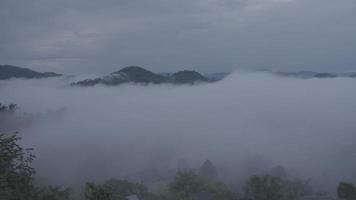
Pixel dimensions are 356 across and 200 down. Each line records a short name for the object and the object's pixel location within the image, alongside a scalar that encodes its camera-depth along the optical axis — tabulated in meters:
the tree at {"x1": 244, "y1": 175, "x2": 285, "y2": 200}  48.00
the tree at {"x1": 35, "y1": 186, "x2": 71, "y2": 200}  17.19
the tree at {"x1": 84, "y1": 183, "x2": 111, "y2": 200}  14.40
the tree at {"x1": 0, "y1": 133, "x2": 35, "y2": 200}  14.98
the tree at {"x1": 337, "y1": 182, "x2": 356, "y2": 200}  49.06
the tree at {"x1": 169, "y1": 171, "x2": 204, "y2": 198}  56.21
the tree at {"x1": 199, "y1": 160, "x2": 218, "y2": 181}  82.51
